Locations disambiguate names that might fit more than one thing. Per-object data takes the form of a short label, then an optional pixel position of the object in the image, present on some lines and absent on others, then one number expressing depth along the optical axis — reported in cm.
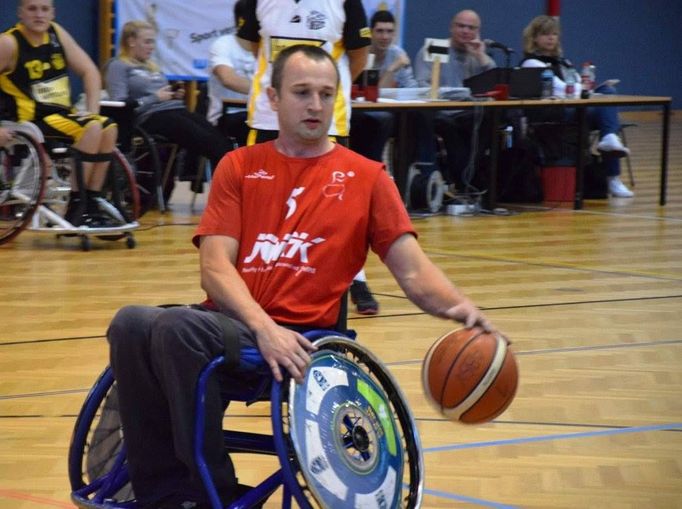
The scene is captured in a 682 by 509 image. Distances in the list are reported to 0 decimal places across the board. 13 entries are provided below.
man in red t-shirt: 425
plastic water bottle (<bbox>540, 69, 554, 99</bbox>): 1477
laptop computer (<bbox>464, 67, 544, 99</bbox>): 1452
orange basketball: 441
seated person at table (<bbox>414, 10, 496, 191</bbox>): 1479
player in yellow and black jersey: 1098
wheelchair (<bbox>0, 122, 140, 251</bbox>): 1087
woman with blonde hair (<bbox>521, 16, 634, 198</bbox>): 1548
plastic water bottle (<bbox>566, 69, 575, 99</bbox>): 1502
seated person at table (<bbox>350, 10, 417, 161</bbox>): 1532
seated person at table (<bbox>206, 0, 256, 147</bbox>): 1321
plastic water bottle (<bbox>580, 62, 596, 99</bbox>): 1566
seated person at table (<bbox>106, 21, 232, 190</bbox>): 1352
